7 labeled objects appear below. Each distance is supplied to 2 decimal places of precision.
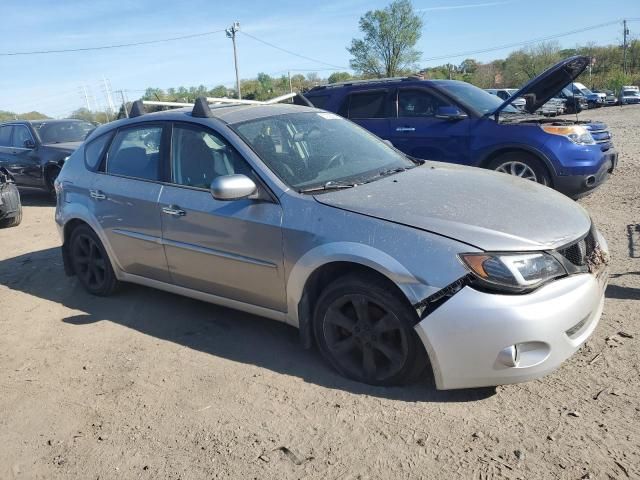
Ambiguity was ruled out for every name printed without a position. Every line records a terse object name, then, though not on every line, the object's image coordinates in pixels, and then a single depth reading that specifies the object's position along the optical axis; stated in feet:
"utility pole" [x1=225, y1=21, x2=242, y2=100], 155.22
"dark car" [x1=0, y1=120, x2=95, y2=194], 34.63
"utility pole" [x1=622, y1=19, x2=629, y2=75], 195.72
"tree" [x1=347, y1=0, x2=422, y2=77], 221.25
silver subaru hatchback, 9.23
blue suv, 22.33
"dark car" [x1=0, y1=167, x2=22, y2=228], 27.91
